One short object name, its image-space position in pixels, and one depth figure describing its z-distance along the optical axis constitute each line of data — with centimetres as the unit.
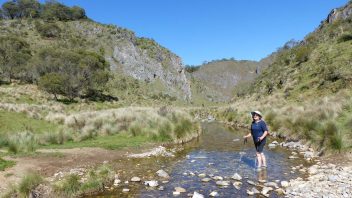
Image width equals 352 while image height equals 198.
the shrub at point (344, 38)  4951
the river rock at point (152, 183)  1307
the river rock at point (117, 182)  1330
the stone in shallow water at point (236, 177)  1365
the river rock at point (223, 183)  1296
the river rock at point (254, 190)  1185
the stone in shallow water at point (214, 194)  1175
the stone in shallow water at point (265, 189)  1171
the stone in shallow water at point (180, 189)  1232
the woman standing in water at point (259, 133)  1498
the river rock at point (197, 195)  1135
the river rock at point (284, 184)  1241
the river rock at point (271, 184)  1245
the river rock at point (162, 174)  1450
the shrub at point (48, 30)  10938
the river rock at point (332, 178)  1198
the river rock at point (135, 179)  1380
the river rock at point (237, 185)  1252
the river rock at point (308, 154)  1724
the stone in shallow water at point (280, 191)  1164
